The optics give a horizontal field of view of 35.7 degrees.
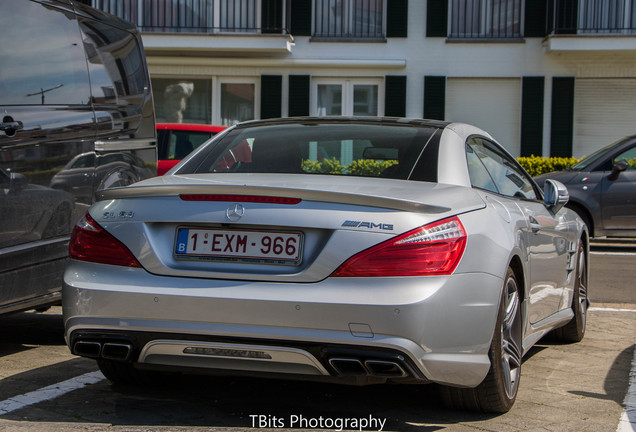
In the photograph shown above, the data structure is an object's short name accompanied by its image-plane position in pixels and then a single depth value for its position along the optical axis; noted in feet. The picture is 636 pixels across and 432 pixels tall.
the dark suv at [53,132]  17.75
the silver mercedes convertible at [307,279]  12.56
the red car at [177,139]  44.19
